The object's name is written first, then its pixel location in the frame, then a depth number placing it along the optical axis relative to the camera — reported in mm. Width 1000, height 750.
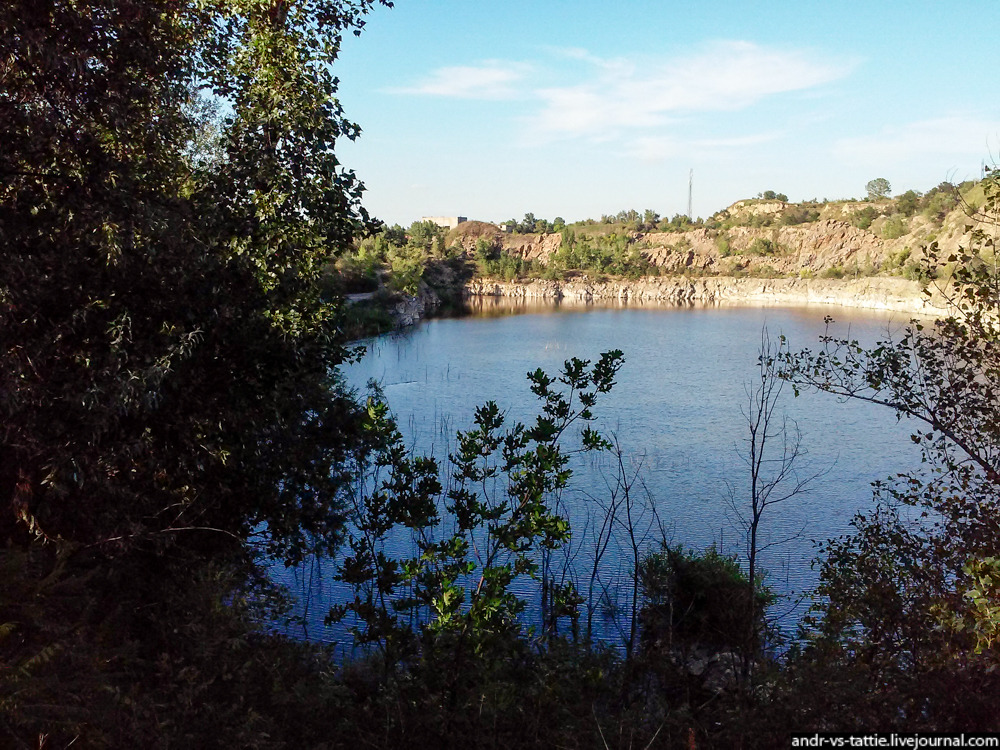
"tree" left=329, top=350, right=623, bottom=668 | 5039
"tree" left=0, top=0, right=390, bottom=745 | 4906
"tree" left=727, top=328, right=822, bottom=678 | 12301
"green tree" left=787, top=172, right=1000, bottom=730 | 4254
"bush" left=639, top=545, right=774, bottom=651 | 9375
